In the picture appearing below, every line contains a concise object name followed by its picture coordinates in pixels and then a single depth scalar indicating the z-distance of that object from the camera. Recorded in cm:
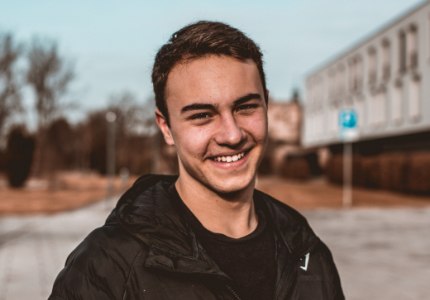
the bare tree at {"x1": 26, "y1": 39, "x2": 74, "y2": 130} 3309
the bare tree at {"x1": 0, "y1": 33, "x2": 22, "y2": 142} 3231
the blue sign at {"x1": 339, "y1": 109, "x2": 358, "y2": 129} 2253
